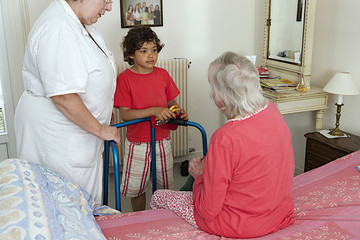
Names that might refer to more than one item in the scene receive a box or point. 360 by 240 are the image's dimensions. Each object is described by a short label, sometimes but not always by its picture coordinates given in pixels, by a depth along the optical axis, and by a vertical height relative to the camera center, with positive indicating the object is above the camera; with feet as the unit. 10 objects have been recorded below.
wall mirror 9.31 -0.35
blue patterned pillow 3.37 -1.78
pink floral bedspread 4.78 -2.59
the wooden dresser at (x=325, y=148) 7.92 -2.62
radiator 10.34 -1.97
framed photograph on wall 9.91 +0.32
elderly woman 4.34 -1.54
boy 6.89 -1.42
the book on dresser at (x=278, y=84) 9.48 -1.51
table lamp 8.18 -1.34
